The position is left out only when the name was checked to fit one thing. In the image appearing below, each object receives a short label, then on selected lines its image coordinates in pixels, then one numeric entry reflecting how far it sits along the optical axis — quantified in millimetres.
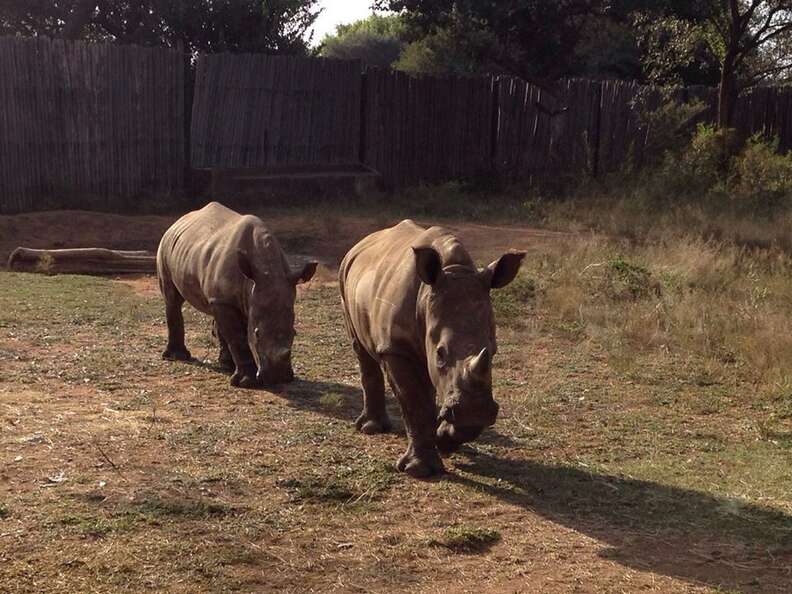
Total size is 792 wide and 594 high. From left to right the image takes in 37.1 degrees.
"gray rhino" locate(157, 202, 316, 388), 8570
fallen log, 14352
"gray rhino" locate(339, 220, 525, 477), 5910
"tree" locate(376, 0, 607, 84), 24328
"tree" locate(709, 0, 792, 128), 20281
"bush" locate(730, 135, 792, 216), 18172
